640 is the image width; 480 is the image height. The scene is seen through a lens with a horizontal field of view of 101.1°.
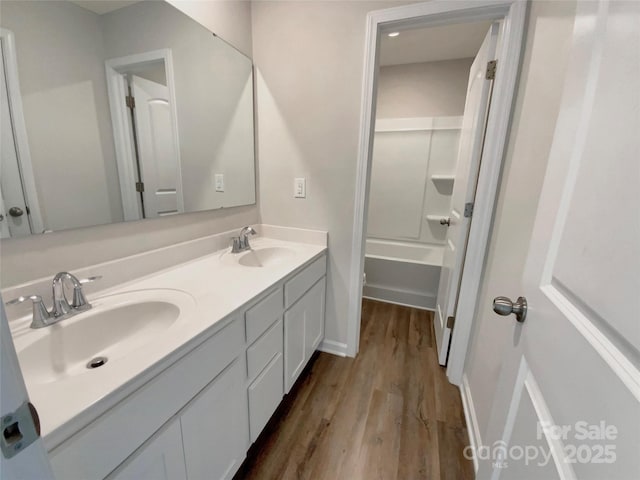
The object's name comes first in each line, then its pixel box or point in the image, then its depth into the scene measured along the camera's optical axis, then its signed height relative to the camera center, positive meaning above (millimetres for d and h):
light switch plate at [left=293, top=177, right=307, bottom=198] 1709 -65
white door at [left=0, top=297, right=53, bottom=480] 274 -254
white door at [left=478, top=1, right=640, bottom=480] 338 -146
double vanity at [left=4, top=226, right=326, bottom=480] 534 -518
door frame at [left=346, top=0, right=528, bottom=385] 1213 +321
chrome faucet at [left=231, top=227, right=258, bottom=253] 1549 -386
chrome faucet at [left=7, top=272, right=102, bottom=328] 747 -405
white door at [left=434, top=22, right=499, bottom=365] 1387 +23
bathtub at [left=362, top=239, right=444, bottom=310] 2537 -951
